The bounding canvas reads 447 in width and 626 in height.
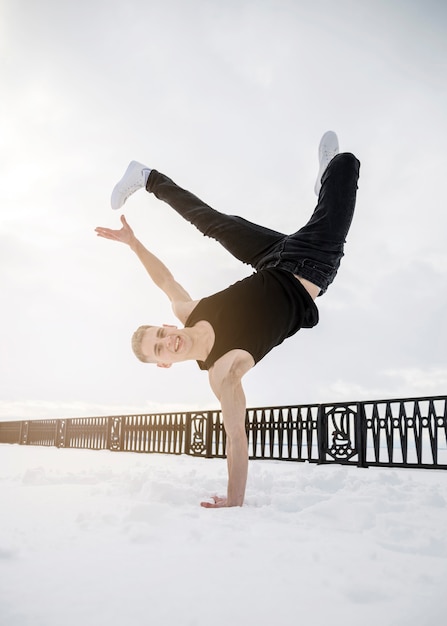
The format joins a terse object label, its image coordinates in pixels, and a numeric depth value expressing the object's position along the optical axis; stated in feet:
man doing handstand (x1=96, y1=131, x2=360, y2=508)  9.20
